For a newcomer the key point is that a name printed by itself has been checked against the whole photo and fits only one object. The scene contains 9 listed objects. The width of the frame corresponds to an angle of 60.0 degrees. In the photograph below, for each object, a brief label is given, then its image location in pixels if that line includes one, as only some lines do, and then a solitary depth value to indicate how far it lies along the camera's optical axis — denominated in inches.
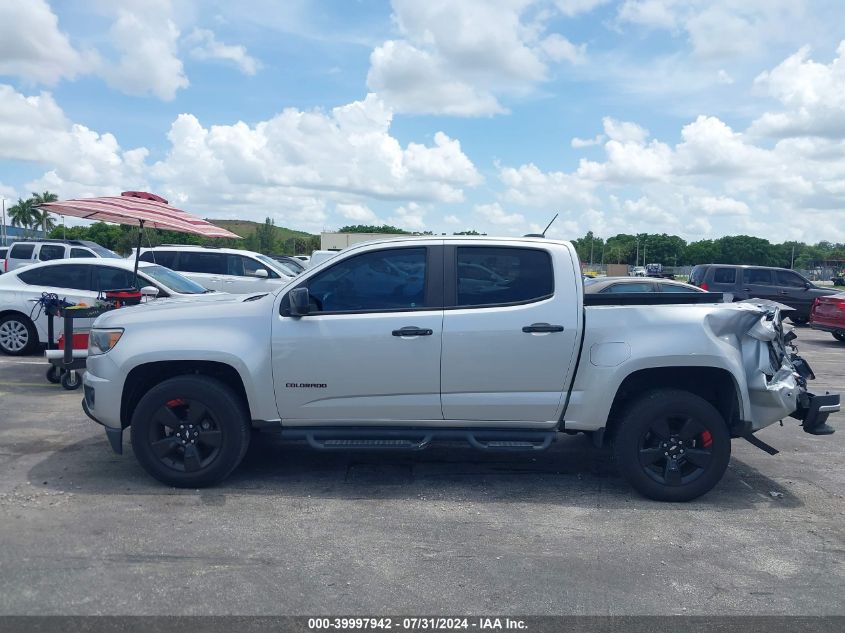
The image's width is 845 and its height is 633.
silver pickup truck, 207.6
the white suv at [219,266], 621.0
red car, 601.6
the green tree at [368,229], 2126.0
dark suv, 753.0
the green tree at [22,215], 4404.5
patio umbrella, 348.2
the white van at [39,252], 861.2
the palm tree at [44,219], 3981.3
